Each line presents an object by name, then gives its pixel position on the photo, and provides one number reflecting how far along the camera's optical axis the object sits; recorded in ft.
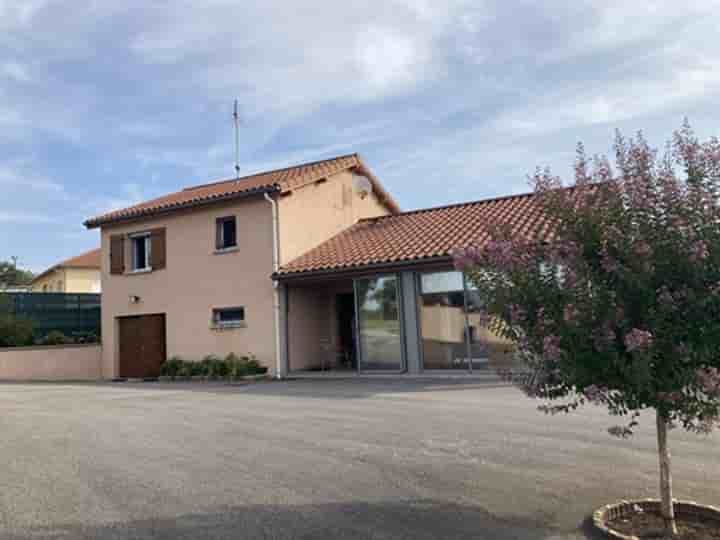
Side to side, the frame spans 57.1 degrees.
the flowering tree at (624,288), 14.37
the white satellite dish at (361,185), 73.06
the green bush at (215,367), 59.52
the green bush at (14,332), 74.08
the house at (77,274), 133.90
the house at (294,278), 53.52
